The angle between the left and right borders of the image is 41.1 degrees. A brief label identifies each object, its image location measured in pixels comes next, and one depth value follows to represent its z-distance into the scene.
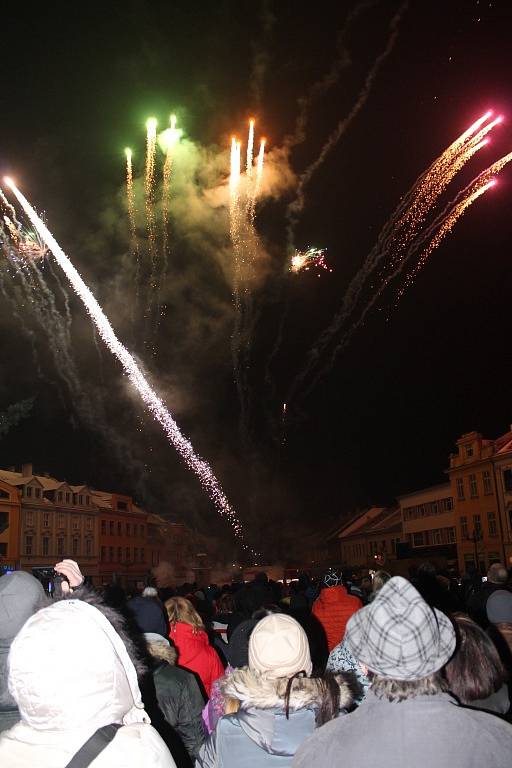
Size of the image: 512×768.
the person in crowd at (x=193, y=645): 6.53
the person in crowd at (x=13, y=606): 3.62
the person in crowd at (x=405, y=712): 2.27
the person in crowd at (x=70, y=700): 2.30
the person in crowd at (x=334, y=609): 7.43
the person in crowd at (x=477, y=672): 3.97
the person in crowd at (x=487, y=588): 9.17
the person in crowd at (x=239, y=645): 6.08
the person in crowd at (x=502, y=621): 5.75
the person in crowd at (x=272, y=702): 3.37
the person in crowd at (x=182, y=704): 5.17
